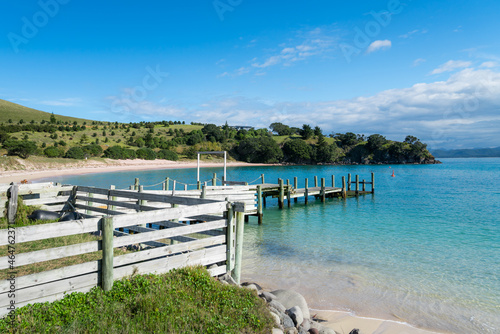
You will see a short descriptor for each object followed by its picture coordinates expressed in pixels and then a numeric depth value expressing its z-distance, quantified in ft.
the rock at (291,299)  22.88
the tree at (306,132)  444.14
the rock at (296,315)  19.94
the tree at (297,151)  394.93
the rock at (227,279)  21.50
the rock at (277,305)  20.75
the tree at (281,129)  498.89
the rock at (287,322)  18.74
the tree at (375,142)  430.61
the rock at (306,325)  19.77
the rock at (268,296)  22.15
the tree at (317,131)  457.43
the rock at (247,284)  26.45
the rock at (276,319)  17.13
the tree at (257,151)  369.30
